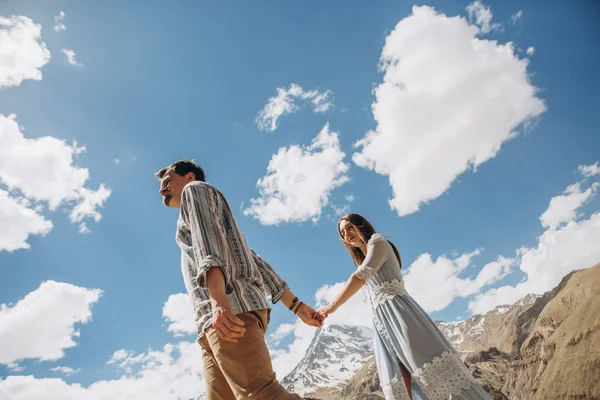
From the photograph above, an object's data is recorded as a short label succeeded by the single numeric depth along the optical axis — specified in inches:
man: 100.3
